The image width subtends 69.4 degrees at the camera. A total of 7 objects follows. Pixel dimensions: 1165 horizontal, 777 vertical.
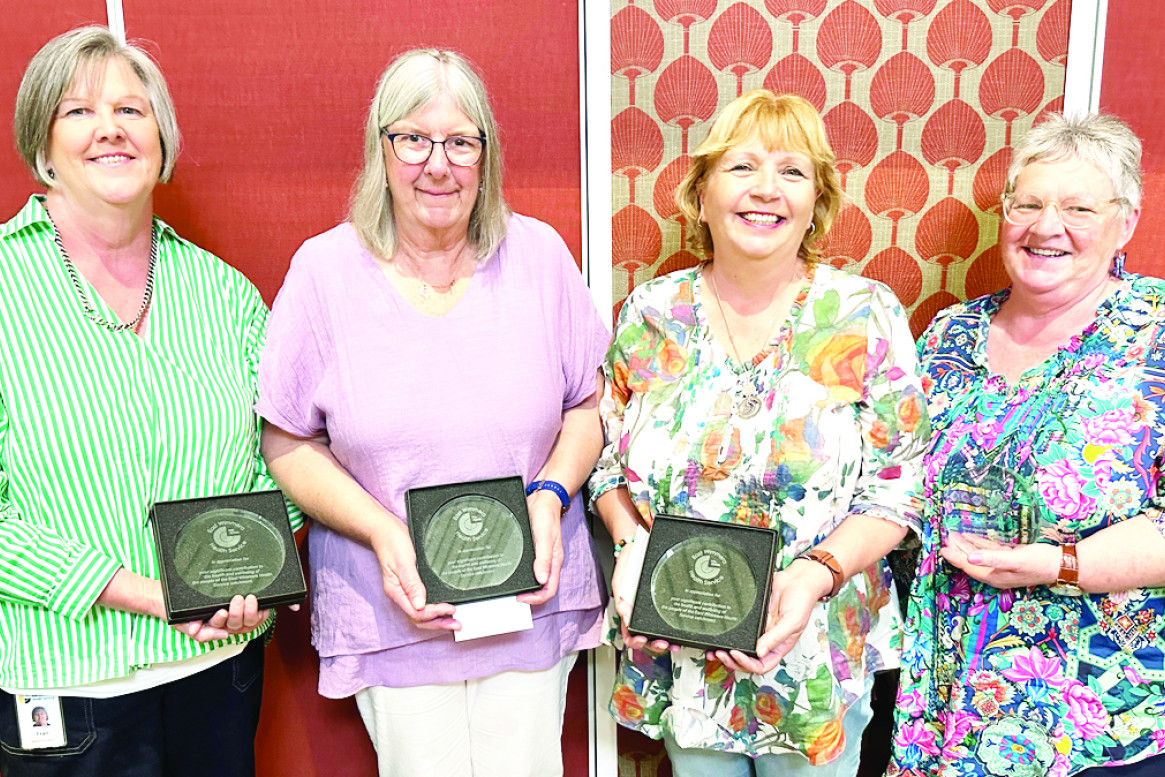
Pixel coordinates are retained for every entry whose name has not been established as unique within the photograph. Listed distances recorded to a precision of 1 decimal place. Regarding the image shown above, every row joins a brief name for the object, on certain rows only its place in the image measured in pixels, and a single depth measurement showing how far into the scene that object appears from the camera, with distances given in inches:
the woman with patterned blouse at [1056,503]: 59.9
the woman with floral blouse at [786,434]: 60.3
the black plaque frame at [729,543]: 56.1
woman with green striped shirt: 57.2
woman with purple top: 61.8
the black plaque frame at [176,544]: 57.2
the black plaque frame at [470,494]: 60.3
